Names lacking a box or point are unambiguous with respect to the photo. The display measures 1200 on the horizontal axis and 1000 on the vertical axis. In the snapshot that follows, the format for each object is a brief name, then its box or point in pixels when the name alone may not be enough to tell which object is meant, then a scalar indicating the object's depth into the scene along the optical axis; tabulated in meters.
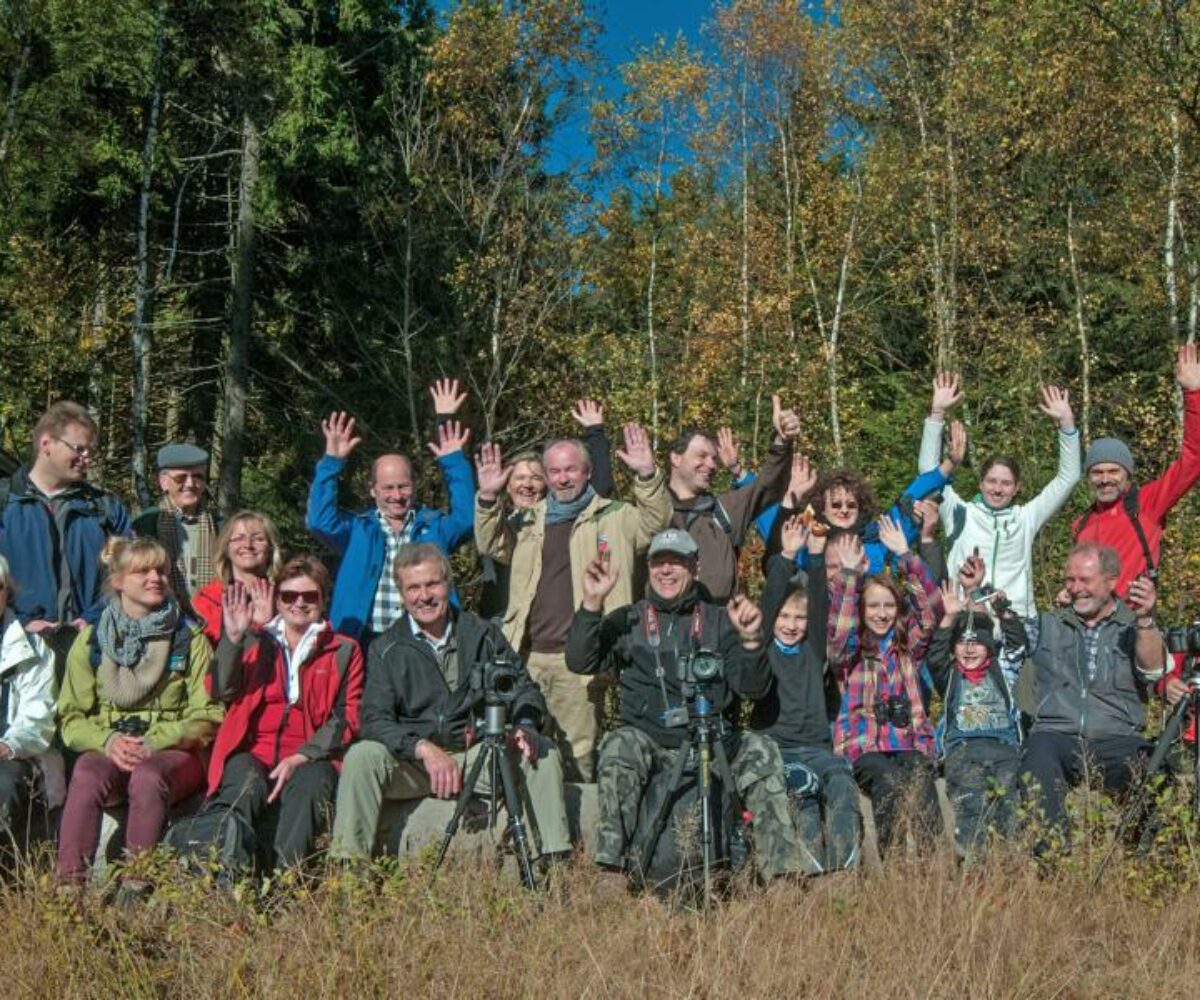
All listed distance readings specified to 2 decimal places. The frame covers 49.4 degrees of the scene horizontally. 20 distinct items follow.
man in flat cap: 6.73
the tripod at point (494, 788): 5.15
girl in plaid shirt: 6.08
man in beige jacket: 6.74
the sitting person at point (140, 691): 5.50
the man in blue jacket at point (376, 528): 6.76
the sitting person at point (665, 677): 5.49
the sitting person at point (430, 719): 5.46
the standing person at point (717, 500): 7.04
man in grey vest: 6.00
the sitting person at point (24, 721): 5.46
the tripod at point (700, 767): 5.27
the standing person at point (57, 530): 6.37
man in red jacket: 7.22
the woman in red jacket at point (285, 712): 5.45
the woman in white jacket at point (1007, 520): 7.44
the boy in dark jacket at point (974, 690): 6.07
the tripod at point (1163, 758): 5.31
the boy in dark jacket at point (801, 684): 5.84
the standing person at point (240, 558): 6.20
